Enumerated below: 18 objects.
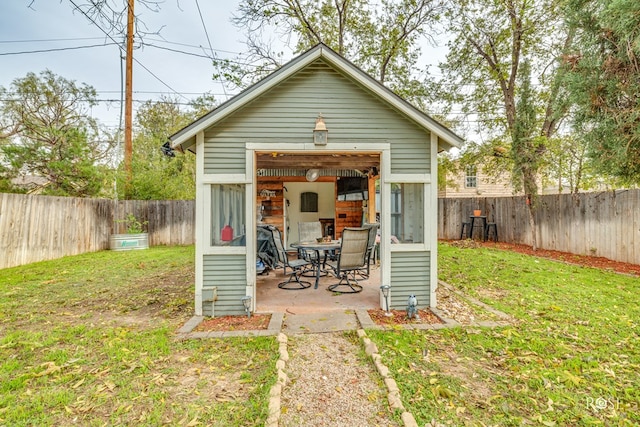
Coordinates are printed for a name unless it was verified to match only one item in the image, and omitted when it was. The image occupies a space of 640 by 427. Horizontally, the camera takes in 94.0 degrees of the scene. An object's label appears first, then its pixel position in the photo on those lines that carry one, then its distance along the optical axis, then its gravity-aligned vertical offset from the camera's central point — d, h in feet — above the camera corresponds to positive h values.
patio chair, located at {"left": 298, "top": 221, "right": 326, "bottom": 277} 23.14 -1.54
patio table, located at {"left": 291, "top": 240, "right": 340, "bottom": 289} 18.01 -1.98
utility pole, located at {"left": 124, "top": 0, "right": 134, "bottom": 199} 34.37 +12.36
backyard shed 13.93 +3.05
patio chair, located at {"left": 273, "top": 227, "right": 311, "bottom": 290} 18.72 -3.19
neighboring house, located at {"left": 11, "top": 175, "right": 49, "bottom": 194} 34.01 +3.65
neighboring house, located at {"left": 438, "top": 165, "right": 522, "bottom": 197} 60.95 +5.20
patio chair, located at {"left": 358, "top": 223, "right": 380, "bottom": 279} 18.66 -1.89
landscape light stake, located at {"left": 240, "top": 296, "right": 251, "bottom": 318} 13.82 -4.16
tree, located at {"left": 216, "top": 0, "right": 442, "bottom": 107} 34.71 +22.36
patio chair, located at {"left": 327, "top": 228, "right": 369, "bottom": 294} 16.49 -2.18
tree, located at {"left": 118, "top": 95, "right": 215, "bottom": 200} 39.17 +8.50
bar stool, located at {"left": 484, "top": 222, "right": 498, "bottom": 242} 39.60 -2.19
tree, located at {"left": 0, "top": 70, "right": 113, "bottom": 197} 33.40 +9.63
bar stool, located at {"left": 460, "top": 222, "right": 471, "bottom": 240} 42.33 -2.05
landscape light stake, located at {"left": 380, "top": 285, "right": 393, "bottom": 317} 14.32 -3.87
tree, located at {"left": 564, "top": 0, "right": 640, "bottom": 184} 19.00 +9.28
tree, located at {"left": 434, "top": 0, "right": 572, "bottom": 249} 31.07 +17.99
